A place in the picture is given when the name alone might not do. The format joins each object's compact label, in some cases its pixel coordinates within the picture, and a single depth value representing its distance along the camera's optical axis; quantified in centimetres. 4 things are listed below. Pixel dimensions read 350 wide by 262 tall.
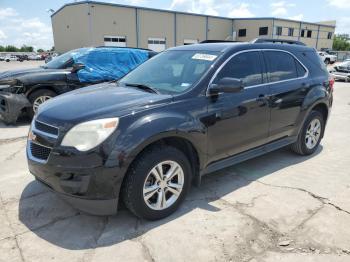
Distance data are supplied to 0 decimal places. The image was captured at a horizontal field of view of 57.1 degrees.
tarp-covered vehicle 727
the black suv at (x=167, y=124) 288
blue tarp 847
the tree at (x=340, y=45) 8762
